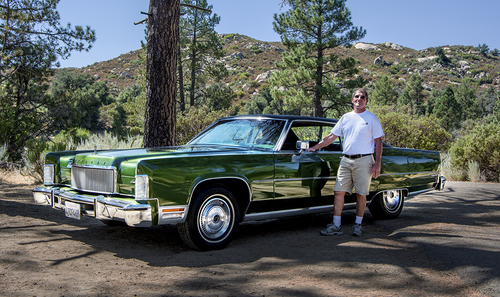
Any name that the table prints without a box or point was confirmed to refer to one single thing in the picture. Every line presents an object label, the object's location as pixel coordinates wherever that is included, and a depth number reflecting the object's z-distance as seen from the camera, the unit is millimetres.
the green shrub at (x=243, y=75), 91531
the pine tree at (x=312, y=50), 30266
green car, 4090
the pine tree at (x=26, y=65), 12859
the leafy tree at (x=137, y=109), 34734
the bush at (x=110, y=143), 11893
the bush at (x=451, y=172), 13227
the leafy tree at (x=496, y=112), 39188
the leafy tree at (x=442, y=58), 98812
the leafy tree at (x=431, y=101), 59250
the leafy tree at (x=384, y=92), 61719
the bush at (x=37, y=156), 10281
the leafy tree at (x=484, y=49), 109312
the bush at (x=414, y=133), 17938
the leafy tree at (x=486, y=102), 61372
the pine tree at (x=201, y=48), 37031
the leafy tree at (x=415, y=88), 64812
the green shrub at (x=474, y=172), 12664
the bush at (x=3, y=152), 11678
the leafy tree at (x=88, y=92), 49822
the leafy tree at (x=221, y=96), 38812
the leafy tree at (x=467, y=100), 56969
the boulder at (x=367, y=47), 117312
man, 5348
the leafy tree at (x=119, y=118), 48638
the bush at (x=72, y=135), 13952
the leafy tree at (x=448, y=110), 50000
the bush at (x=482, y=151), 12820
